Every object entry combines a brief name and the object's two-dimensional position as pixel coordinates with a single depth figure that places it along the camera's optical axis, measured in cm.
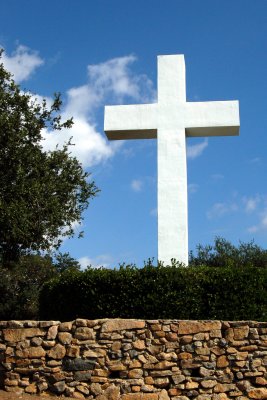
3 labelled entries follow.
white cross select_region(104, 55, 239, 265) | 1252
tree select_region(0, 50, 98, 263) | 1784
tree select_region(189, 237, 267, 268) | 2633
